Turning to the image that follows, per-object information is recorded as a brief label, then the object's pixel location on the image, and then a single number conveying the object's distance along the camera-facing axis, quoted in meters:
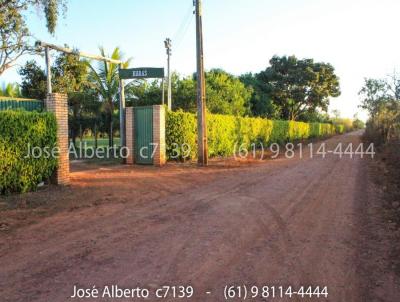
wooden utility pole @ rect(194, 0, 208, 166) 18.14
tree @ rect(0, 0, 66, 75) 20.53
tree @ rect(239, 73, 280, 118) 46.59
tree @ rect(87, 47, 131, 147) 25.61
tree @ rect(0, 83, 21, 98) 30.85
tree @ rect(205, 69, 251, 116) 32.56
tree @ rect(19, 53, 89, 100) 26.58
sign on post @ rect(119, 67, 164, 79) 17.67
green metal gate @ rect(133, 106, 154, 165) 18.30
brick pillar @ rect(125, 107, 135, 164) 18.62
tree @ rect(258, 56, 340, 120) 57.50
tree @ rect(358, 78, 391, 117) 41.47
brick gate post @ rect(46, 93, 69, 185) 11.86
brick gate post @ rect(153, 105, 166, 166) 17.97
